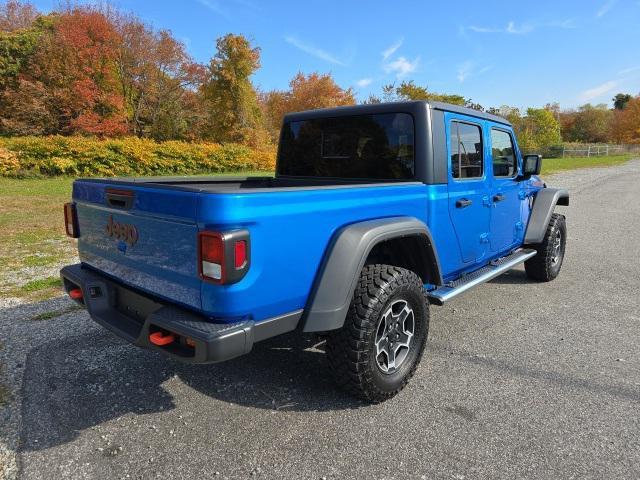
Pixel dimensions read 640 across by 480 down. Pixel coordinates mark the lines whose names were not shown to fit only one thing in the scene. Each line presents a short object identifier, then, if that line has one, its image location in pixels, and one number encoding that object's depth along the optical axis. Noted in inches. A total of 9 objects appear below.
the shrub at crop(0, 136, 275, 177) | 563.8
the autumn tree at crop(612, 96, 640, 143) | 2492.6
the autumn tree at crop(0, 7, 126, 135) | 878.4
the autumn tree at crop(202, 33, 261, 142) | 1073.5
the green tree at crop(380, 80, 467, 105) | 1363.2
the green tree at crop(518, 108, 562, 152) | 2142.8
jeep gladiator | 82.7
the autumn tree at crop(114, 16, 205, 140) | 1056.8
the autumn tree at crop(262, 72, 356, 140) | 1385.3
